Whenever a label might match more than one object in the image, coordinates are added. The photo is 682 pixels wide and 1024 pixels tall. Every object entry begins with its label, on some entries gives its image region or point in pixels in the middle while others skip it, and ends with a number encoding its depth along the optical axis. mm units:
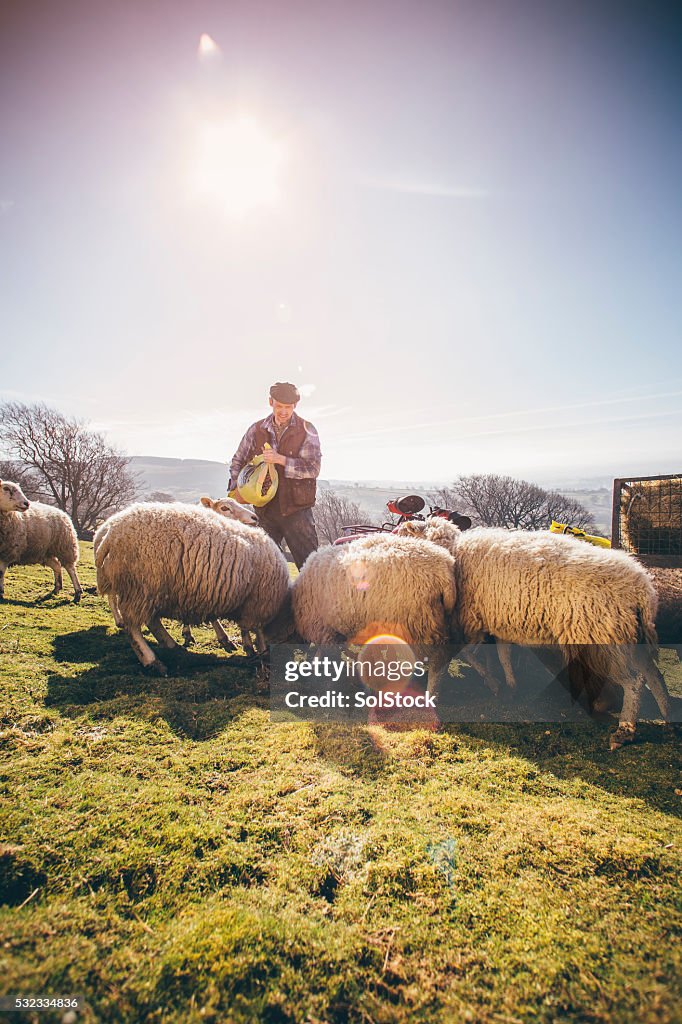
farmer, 6554
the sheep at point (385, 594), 4574
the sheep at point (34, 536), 7539
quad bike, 6656
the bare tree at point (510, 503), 39031
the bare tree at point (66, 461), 32656
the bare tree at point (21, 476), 32603
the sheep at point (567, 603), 3678
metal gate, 6715
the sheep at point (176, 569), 4695
